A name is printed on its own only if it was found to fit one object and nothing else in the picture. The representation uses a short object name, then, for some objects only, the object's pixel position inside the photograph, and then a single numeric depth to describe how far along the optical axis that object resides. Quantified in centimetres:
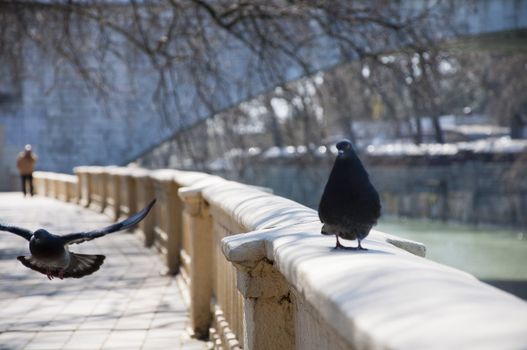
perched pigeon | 611
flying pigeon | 936
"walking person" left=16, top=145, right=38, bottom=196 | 5731
